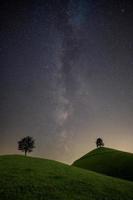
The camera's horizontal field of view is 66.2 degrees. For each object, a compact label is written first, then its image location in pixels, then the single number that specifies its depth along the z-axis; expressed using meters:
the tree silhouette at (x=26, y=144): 47.69
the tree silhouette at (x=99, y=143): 57.58
